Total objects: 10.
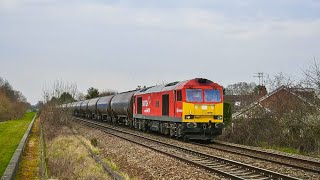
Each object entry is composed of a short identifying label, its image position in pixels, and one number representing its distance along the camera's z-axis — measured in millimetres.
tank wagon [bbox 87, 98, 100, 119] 53762
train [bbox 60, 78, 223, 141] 21547
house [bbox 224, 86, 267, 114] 25786
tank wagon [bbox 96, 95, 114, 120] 45325
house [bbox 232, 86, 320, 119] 20188
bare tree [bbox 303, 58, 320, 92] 19422
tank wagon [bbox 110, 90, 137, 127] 35409
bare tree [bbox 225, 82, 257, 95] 26955
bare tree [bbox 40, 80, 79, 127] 33281
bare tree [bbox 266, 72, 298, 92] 25044
